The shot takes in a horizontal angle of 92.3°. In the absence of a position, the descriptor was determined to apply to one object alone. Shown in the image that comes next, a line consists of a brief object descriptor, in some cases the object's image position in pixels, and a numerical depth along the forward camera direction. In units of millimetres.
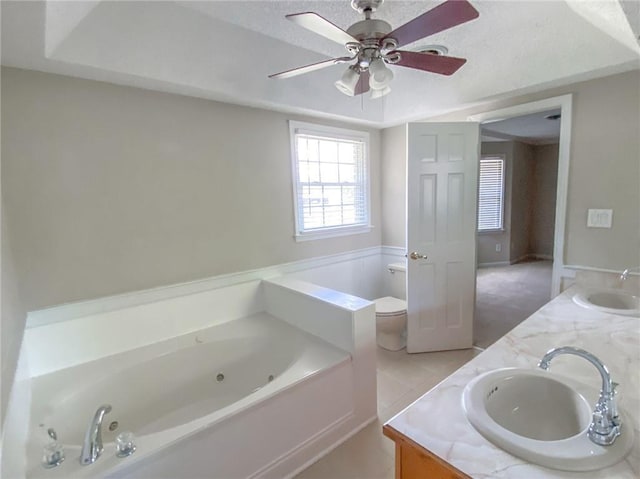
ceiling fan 1172
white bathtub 1306
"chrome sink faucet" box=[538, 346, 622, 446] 762
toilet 2795
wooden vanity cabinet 766
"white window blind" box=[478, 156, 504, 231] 5594
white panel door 2631
